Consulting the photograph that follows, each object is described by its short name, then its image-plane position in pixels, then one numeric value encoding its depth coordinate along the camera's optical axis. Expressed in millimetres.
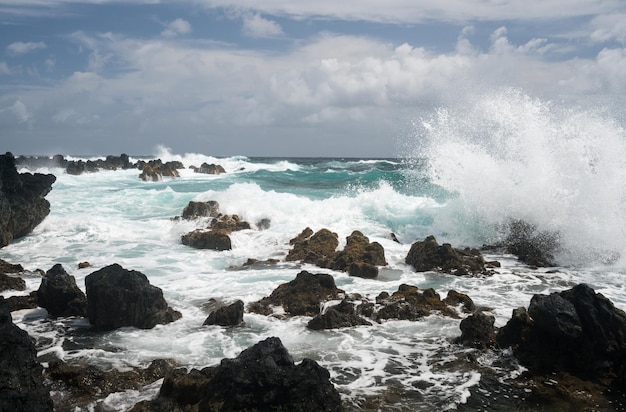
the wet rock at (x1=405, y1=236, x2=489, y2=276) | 12812
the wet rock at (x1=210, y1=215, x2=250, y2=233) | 17619
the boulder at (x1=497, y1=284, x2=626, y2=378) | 6957
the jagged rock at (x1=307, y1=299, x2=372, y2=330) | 8805
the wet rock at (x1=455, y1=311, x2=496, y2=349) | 7825
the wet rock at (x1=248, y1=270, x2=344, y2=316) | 9719
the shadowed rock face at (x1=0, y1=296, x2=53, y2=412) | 4980
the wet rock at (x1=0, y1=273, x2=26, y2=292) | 10602
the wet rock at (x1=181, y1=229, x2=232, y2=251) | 15734
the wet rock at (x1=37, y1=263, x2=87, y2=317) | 9281
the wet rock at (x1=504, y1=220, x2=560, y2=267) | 13945
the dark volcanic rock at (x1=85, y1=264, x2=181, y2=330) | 8711
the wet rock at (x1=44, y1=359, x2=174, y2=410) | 6168
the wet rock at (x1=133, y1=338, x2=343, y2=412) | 5395
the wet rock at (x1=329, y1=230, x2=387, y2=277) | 13016
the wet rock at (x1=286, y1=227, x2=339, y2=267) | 14180
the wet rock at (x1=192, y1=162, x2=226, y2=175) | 50797
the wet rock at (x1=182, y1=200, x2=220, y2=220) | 19031
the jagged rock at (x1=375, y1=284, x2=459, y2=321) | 9328
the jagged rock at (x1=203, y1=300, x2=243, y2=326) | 8914
